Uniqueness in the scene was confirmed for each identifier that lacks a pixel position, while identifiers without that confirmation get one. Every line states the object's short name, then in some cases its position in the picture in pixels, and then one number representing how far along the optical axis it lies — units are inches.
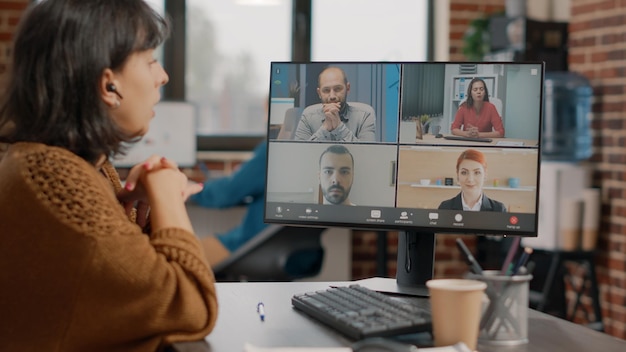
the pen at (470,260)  52.4
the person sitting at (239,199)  142.8
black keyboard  51.4
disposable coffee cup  48.3
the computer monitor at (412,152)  62.8
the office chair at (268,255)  135.3
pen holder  50.7
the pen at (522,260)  54.2
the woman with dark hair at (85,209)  48.8
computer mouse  46.6
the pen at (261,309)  57.5
